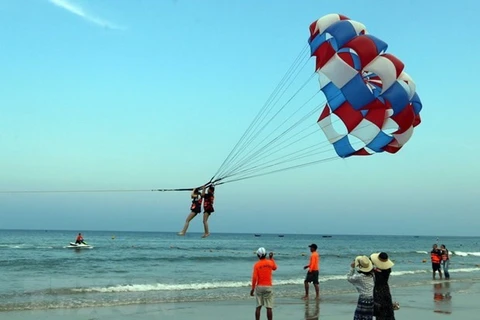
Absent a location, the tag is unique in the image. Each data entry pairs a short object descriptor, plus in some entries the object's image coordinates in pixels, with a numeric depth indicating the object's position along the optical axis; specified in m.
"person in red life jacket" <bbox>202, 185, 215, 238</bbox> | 10.60
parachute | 10.68
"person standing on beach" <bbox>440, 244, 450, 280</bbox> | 23.68
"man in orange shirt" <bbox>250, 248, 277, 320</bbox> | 10.70
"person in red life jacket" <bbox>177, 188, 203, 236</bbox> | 10.49
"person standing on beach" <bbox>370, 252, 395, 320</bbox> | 8.19
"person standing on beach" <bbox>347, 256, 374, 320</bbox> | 8.26
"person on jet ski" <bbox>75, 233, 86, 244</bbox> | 45.34
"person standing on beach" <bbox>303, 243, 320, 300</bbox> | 15.06
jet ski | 45.78
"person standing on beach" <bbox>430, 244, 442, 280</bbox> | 23.70
